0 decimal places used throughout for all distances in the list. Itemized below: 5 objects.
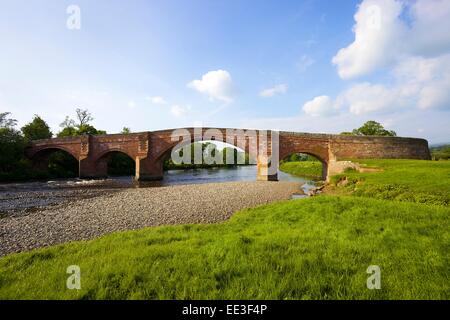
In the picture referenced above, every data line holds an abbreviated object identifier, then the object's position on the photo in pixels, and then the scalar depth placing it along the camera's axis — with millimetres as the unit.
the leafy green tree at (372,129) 57875
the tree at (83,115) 60381
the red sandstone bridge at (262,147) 28953
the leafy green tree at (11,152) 30306
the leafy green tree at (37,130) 46781
